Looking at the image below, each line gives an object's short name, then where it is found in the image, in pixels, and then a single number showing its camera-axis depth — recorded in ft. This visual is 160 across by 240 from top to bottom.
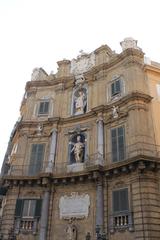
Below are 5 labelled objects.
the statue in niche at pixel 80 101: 74.74
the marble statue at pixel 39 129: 73.31
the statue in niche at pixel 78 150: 65.05
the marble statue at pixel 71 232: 54.93
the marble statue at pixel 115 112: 65.17
